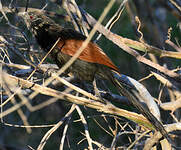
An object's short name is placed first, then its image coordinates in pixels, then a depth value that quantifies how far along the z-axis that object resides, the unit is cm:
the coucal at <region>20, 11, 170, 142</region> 700
